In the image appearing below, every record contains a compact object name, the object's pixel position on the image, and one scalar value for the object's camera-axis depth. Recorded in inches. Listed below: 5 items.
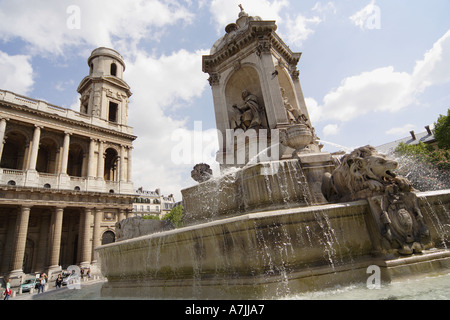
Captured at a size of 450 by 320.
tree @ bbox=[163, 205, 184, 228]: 1640.9
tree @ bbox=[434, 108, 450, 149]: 895.9
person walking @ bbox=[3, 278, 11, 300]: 493.2
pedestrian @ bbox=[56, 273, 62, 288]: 625.6
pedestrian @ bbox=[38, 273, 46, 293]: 577.2
